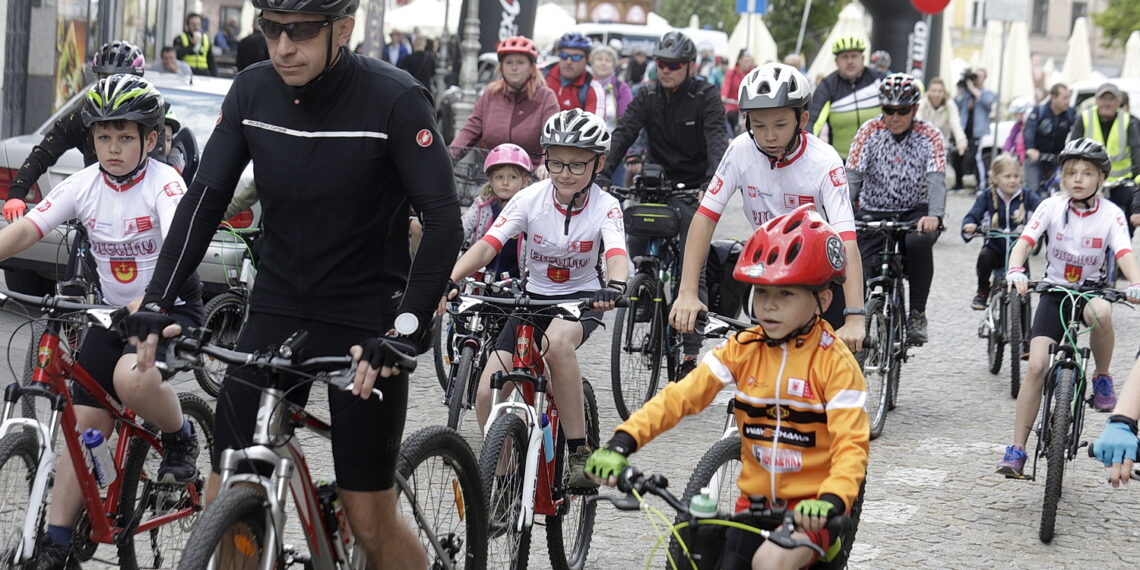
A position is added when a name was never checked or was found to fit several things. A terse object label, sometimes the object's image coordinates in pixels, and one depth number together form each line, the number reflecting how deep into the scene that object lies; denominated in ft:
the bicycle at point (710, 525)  11.29
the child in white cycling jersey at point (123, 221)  16.92
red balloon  67.21
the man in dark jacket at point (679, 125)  32.21
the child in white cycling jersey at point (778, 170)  19.61
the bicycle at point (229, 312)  28.25
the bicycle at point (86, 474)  15.10
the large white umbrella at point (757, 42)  122.78
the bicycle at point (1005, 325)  32.42
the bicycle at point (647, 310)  29.40
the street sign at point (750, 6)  98.48
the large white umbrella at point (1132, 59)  105.91
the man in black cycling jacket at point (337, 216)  12.85
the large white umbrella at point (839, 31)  107.04
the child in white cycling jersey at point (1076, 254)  24.54
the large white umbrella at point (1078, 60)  116.47
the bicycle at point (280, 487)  11.61
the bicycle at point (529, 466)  16.87
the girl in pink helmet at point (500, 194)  26.12
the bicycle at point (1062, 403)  22.20
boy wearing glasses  21.84
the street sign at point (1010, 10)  75.20
